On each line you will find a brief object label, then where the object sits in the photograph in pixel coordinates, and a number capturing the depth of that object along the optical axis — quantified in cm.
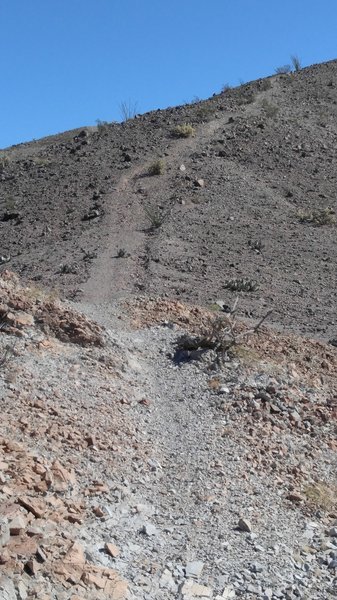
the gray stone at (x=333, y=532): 686
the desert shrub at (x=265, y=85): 2982
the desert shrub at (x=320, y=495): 737
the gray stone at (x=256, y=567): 600
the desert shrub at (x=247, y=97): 2833
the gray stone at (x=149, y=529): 615
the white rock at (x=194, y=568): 579
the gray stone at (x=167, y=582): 554
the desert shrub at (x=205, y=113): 2683
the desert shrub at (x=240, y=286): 1559
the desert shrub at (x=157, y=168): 2271
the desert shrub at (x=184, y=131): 2525
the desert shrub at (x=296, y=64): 3288
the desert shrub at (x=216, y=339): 1050
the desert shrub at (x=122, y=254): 1706
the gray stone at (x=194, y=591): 550
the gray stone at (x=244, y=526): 660
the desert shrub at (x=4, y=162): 2678
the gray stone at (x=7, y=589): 466
